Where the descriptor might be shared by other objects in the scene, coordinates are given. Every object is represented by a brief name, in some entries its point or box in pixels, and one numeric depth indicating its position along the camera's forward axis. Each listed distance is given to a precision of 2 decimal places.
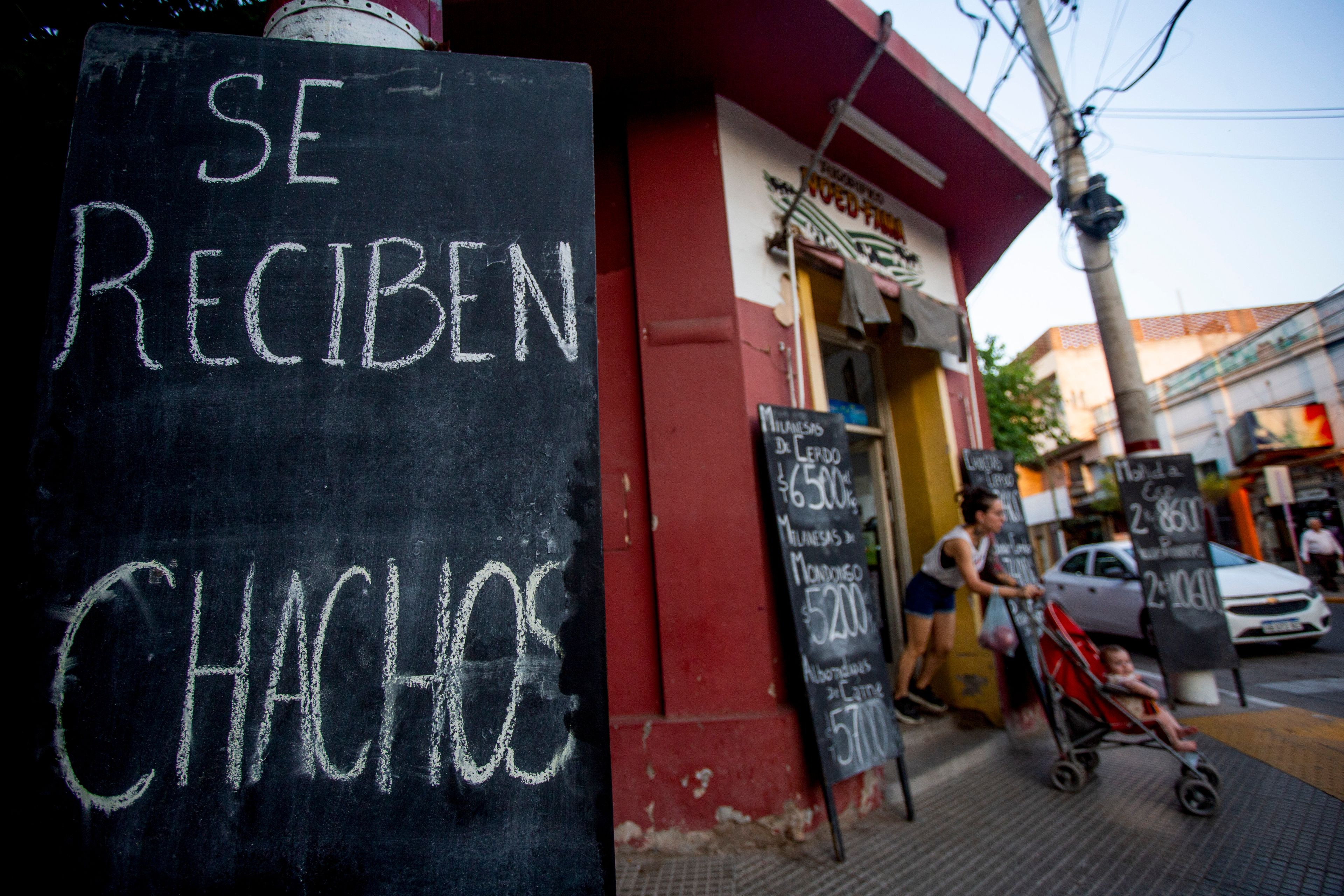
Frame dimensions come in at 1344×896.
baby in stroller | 3.30
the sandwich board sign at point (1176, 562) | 5.15
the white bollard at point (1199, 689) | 5.17
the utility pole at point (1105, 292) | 5.47
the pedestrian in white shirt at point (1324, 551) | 11.72
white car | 6.81
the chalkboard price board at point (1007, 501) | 5.04
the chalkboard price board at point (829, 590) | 3.22
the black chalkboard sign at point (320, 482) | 1.04
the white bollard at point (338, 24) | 1.46
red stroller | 3.21
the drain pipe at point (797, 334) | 3.96
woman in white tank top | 4.18
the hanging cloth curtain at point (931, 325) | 4.92
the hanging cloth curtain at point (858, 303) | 4.36
